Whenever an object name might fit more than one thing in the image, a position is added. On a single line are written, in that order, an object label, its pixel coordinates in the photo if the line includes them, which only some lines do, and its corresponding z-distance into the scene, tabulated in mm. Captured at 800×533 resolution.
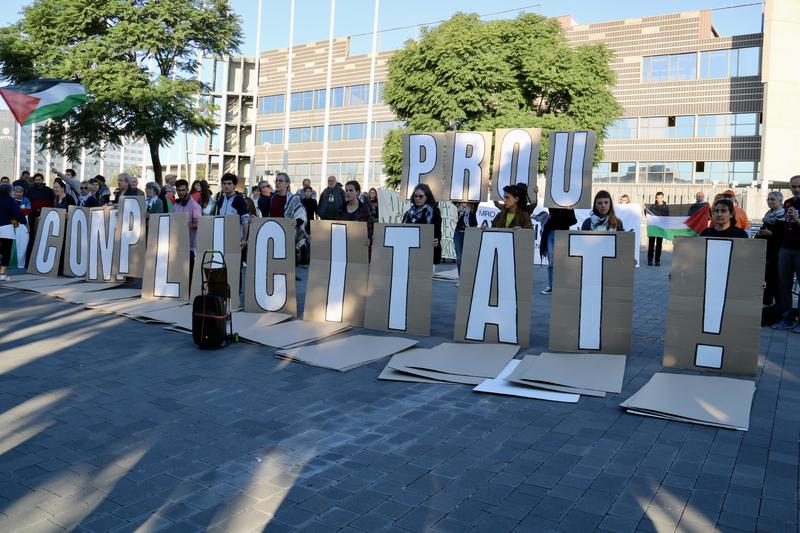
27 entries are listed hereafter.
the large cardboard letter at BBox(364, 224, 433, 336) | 8234
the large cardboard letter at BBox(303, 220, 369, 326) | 8742
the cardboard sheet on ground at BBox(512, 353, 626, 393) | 6023
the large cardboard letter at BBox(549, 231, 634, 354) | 7184
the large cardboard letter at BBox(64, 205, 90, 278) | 12188
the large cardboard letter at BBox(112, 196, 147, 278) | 11117
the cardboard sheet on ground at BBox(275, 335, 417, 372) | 6730
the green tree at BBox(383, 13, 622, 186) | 36750
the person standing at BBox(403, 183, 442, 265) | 8828
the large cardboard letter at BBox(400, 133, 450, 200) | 9867
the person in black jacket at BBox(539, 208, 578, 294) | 10055
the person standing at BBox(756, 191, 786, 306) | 9102
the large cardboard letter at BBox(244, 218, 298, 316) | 9180
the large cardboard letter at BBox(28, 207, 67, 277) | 12641
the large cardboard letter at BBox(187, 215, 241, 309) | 9594
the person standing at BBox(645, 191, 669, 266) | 19609
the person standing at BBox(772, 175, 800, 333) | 8680
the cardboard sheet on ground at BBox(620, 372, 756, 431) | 5115
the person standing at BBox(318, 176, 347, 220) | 14500
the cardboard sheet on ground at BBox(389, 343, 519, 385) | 6316
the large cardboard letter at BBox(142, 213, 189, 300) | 10227
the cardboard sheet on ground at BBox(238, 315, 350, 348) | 7588
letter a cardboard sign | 7566
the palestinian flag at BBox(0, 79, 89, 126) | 13227
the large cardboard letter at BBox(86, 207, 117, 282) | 11609
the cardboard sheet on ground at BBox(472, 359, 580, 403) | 5656
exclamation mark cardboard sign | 6547
